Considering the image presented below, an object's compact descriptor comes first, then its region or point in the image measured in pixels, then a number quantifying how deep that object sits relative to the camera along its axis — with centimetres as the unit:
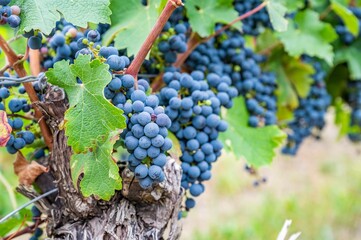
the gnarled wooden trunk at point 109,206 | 100
